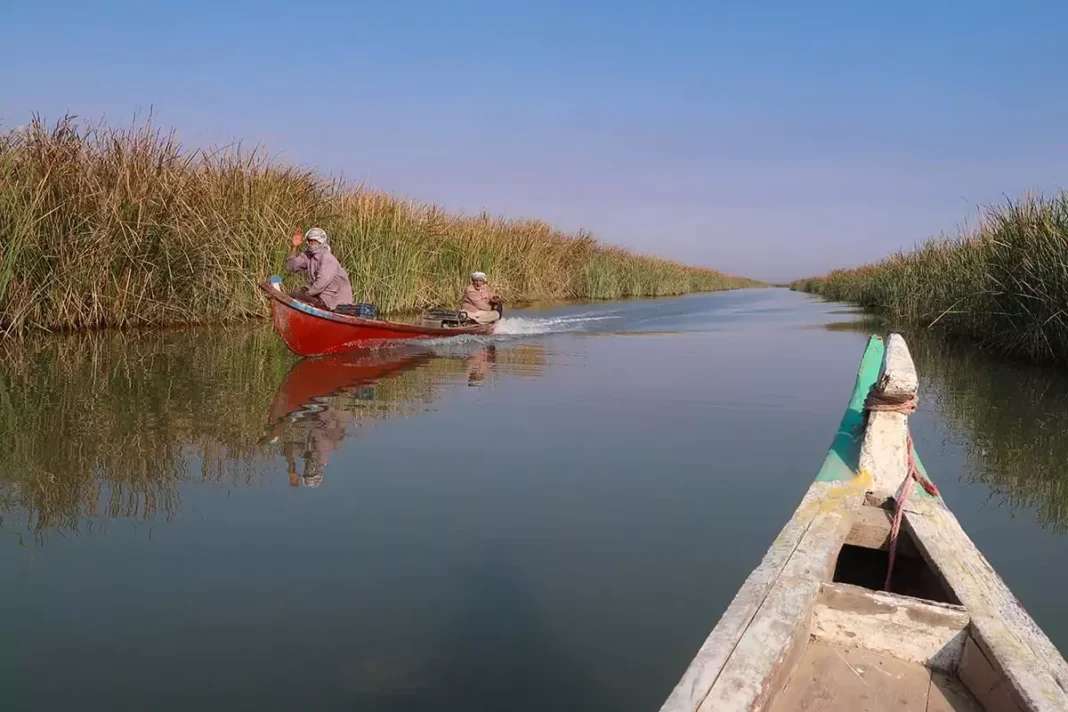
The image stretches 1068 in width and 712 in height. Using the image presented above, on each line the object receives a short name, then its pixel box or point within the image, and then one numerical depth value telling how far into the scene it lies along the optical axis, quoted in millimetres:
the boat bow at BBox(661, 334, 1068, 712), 1646
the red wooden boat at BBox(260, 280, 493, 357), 8809
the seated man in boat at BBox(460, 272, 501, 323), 12531
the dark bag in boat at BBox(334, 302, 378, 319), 9758
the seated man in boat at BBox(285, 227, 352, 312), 9805
